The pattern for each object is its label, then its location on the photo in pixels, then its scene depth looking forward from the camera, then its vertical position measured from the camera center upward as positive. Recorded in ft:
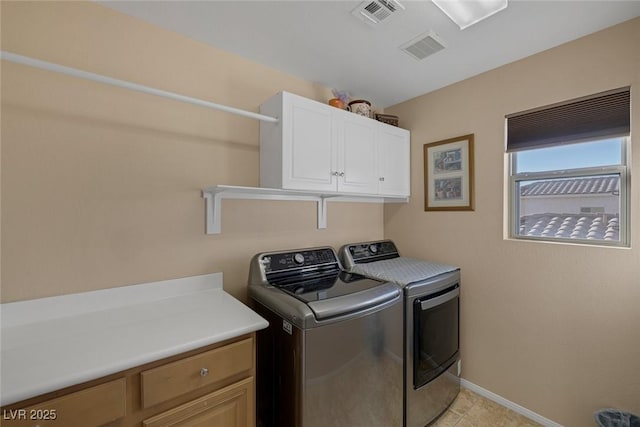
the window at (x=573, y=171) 5.03 +0.85
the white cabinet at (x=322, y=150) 5.43 +1.41
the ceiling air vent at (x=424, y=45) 5.24 +3.44
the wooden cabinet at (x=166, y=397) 2.66 -2.15
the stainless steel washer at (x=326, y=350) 4.08 -2.36
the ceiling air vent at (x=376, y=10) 4.40 +3.45
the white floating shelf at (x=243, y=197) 5.18 +0.33
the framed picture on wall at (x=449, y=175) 6.91 +1.00
